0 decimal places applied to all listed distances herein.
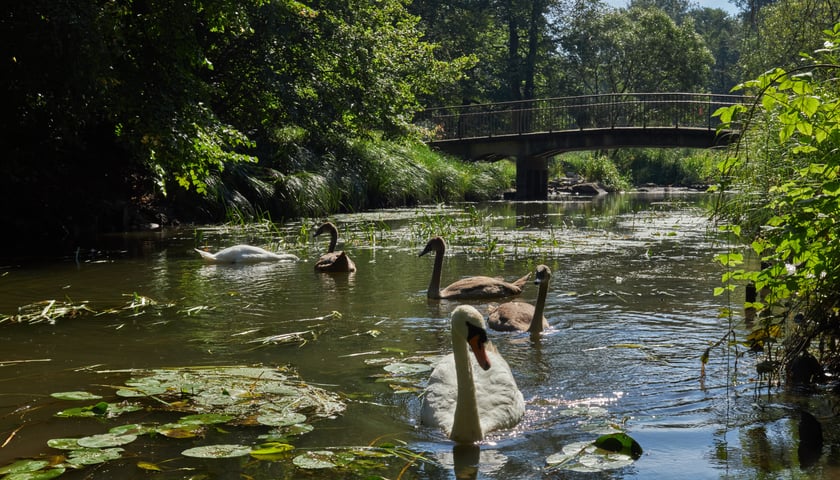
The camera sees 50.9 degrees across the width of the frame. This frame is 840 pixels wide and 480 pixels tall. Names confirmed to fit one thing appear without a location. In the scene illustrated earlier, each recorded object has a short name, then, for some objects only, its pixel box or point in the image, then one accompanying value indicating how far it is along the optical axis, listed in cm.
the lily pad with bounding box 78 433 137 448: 478
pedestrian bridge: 3378
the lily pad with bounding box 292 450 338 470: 454
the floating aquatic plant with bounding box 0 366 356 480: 469
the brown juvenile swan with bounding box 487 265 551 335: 815
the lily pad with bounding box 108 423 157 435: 501
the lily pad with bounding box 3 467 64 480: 430
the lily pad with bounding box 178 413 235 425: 518
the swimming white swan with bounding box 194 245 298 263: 1301
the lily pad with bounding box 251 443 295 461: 469
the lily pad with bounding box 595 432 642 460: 473
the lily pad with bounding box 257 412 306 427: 525
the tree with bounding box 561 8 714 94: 5281
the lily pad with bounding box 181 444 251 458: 468
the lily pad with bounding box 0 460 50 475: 439
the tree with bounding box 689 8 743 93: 9012
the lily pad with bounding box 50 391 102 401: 573
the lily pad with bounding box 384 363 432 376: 666
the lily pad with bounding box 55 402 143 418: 534
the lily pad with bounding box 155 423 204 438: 504
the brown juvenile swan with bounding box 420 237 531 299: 998
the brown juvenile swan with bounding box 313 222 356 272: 1187
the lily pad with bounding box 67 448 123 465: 459
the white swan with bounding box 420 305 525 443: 503
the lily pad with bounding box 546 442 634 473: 459
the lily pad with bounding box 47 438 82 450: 475
